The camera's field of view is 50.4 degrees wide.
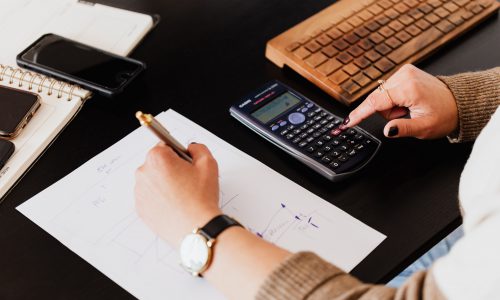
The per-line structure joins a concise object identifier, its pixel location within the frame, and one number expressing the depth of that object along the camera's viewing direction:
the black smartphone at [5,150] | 0.66
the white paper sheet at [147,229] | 0.57
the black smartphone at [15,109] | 0.69
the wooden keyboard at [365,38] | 0.79
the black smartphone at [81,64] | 0.76
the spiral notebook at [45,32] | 0.69
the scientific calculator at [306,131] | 0.68
